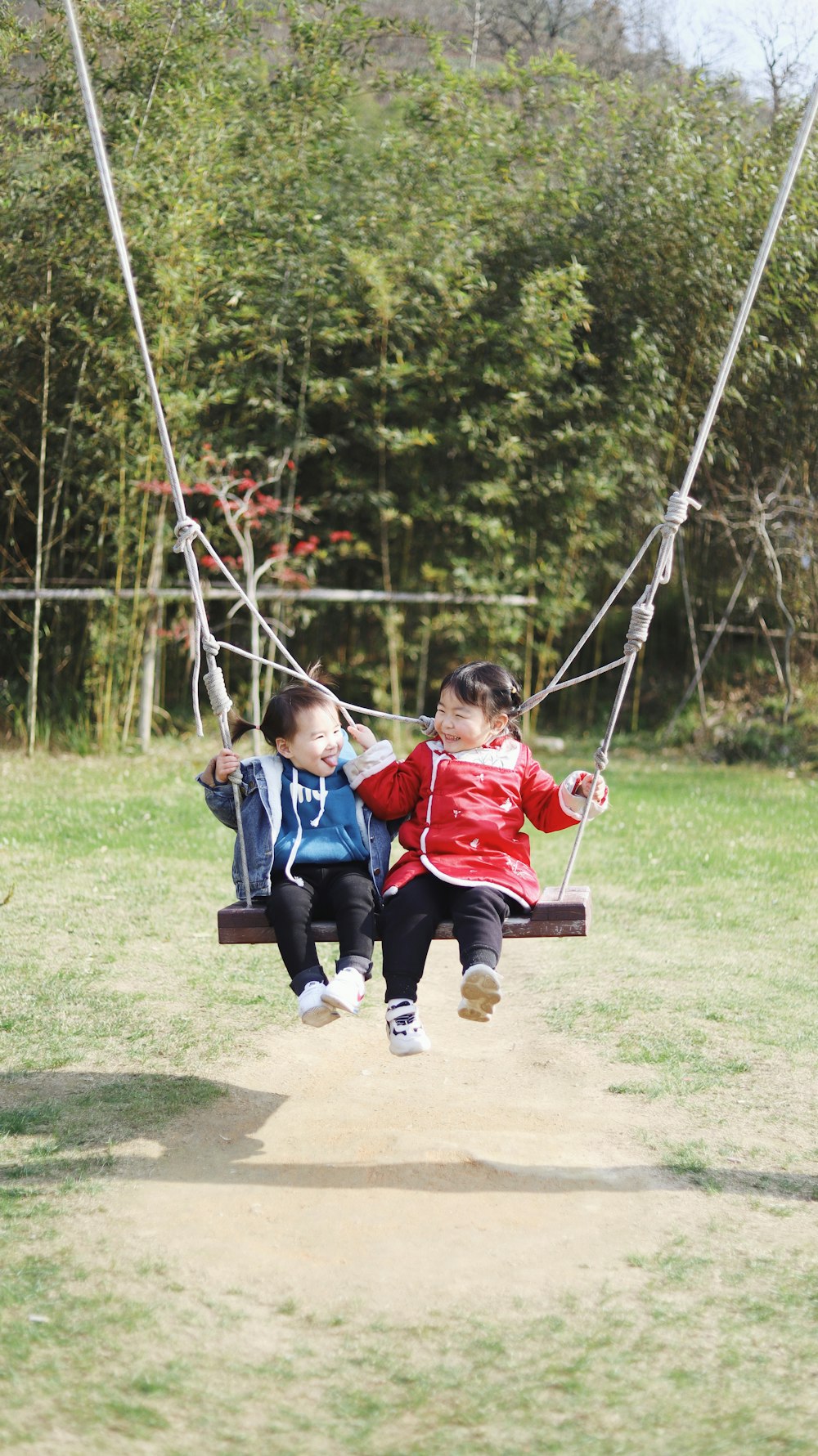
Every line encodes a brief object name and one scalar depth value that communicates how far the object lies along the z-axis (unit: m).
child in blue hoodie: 2.78
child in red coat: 2.75
